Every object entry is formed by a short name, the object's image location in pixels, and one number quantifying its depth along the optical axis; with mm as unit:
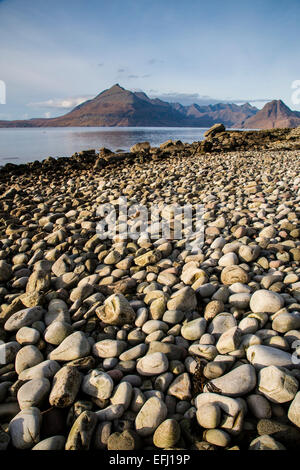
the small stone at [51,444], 1224
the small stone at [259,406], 1293
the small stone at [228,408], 1236
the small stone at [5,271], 2711
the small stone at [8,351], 1750
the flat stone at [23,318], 1987
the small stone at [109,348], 1731
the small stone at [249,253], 2623
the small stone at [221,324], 1825
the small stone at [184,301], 2061
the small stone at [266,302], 1905
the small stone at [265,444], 1141
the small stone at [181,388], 1459
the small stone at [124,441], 1224
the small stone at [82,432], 1223
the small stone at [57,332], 1846
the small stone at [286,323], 1732
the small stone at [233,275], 2295
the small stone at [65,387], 1420
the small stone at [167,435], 1213
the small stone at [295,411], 1225
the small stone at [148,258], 2756
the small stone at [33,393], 1427
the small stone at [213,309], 1972
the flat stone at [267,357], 1489
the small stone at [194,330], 1823
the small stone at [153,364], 1577
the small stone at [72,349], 1703
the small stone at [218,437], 1195
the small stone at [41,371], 1575
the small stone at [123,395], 1407
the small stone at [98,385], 1460
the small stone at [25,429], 1260
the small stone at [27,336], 1852
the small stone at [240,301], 2027
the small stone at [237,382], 1374
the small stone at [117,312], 1993
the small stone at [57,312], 2059
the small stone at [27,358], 1672
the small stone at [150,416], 1287
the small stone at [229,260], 2559
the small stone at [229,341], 1629
